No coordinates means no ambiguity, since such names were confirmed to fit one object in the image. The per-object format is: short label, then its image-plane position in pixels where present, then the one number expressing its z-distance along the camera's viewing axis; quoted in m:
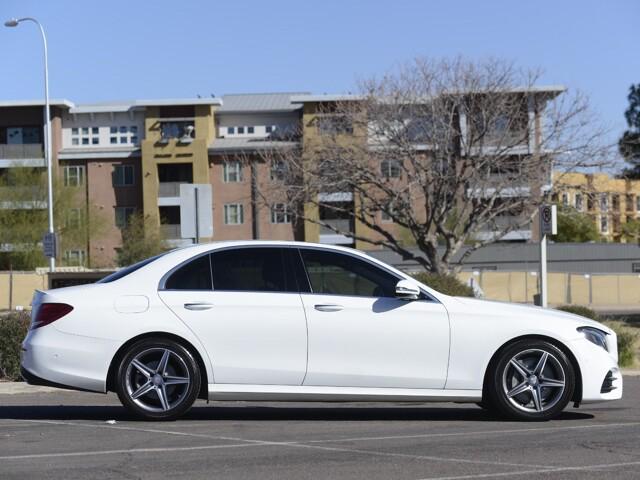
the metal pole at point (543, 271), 19.22
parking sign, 19.06
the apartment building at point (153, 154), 64.81
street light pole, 38.91
